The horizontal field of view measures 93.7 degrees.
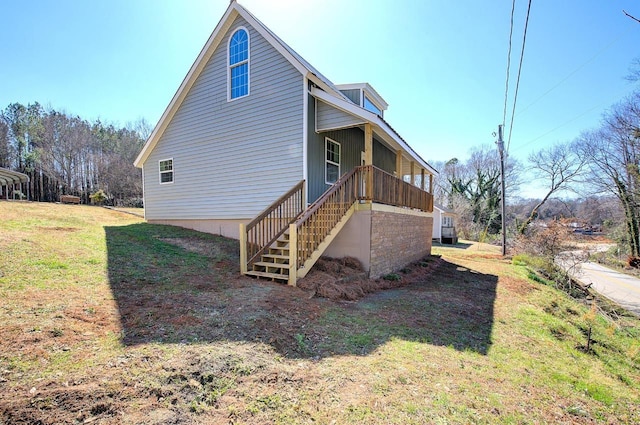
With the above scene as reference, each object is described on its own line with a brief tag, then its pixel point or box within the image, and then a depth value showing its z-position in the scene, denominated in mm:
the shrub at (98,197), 21858
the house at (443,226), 28359
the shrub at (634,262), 22712
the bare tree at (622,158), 21344
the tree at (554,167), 33688
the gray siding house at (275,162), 7656
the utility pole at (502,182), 18469
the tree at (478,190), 38875
